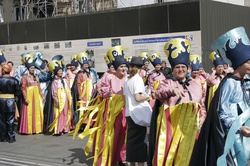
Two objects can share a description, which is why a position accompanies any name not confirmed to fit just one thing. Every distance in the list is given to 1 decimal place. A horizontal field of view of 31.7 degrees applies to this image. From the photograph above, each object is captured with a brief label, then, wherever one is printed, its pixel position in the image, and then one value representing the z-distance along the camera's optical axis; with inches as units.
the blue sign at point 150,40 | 597.0
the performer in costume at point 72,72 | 468.1
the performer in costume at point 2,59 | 406.3
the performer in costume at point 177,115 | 188.5
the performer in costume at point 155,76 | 404.3
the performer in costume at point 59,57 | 493.7
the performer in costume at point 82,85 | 427.8
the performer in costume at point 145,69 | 451.8
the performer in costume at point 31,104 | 419.2
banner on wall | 587.0
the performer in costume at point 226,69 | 372.0
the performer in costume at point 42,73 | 446.3
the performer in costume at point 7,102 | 371.9
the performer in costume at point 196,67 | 361.7
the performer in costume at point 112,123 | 261.9
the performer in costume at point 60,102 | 406.9
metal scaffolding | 1051.9
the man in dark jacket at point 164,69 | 432.7
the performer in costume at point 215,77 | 316.8
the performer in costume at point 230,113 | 154.6
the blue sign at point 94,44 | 674.8
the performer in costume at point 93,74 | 444.8
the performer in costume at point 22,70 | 433.9
